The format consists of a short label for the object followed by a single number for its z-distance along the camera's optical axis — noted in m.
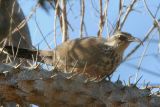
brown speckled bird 5.66
